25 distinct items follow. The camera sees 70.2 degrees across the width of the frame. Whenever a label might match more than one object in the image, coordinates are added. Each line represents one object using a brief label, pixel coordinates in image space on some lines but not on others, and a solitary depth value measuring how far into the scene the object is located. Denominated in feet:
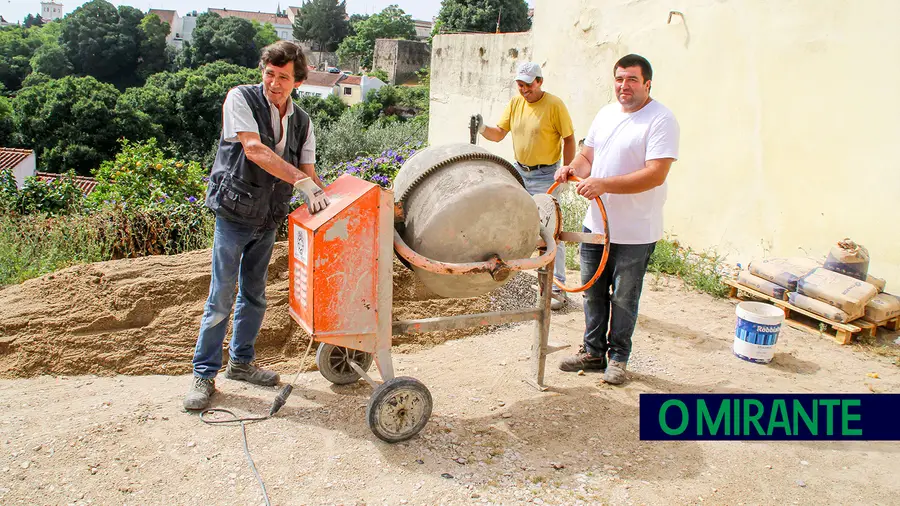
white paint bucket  13.35
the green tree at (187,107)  110.83
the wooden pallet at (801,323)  14.96
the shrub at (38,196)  23.45
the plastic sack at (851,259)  15.70
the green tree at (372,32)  200.01
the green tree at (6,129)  104.27
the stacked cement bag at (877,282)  15.85
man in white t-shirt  10.90
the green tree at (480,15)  123.54
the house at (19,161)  77.05
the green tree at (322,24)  239.50
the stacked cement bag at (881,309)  15.16
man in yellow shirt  15.87
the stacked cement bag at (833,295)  14.97
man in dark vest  9.56
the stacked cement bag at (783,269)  16.28
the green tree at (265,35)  191.81
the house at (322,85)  138.00
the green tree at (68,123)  97.60
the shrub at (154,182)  23.45
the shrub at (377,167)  23.88
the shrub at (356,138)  54.27
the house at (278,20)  288.92
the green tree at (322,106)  112.27
